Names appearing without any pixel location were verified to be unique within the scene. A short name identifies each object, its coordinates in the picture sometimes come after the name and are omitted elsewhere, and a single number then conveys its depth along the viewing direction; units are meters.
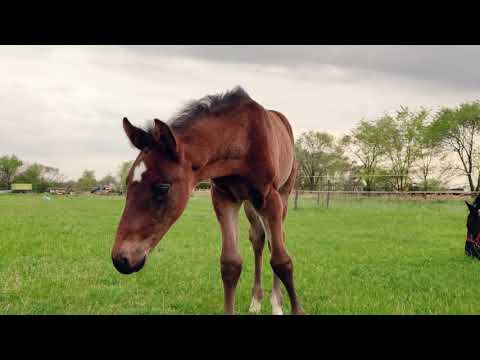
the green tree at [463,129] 30.58
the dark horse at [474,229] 8.39
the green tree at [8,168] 57.78
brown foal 2.93
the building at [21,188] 57.31
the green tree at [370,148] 41.16
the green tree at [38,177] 58.22
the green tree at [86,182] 65.12
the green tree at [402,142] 37.94
